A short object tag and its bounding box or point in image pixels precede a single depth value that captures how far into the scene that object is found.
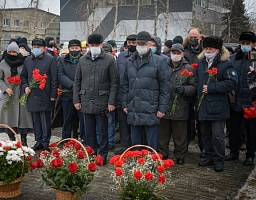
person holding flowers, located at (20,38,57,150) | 7.34
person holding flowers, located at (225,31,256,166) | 6.80
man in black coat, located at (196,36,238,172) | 6.32
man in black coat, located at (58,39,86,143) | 7.49
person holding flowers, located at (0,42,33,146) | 7.51
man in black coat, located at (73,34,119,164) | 6.54
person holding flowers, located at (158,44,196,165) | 6.71
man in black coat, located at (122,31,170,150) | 6.13
